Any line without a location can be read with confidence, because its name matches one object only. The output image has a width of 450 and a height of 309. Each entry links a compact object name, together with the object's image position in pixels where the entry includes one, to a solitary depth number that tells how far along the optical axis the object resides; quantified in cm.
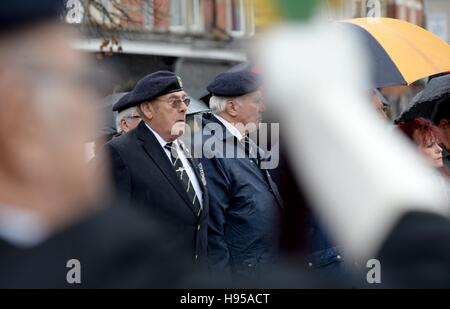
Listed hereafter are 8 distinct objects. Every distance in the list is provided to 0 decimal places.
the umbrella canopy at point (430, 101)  1223
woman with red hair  1035
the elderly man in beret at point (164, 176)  1015
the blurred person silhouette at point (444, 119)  1203
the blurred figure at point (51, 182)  289
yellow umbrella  1112
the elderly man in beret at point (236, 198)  1090
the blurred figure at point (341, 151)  272
